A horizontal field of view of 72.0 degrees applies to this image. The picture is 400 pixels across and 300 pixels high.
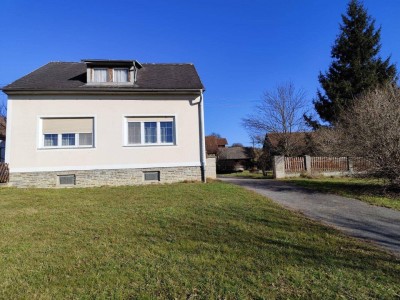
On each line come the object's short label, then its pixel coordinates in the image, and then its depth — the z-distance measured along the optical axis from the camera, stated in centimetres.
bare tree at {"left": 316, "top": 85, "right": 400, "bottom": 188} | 1000
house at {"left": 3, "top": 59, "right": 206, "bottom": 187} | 1270
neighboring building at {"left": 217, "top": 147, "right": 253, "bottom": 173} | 4294
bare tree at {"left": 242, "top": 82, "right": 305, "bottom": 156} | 2847
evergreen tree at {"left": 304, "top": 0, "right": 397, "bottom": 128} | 2400
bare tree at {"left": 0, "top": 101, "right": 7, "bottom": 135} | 2659
